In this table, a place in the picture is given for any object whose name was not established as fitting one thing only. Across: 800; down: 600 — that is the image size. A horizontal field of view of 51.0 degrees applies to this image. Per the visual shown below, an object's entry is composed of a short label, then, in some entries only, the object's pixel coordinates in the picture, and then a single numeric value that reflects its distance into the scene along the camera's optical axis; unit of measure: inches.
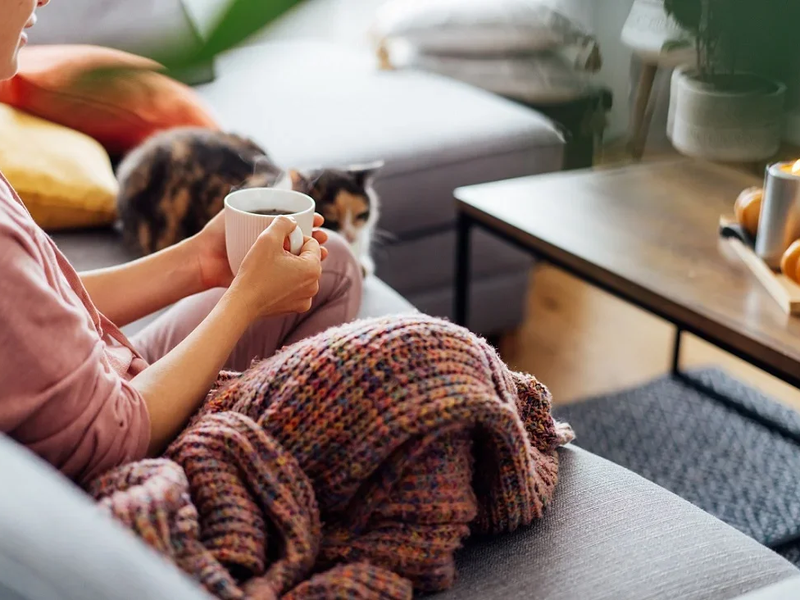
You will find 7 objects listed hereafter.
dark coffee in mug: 32.8
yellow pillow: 55.2
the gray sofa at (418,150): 70.0
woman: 22.0
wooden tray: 44.7
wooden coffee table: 44.4
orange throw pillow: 52.7
